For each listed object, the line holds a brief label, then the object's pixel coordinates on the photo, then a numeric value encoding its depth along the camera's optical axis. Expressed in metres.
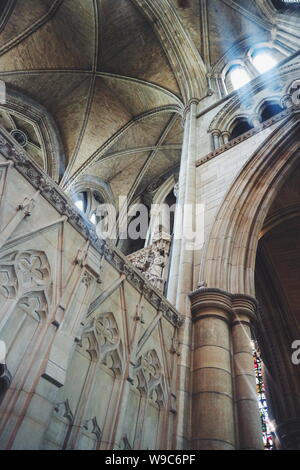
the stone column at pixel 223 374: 3.51
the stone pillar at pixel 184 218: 5.08
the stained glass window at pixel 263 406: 7.91
